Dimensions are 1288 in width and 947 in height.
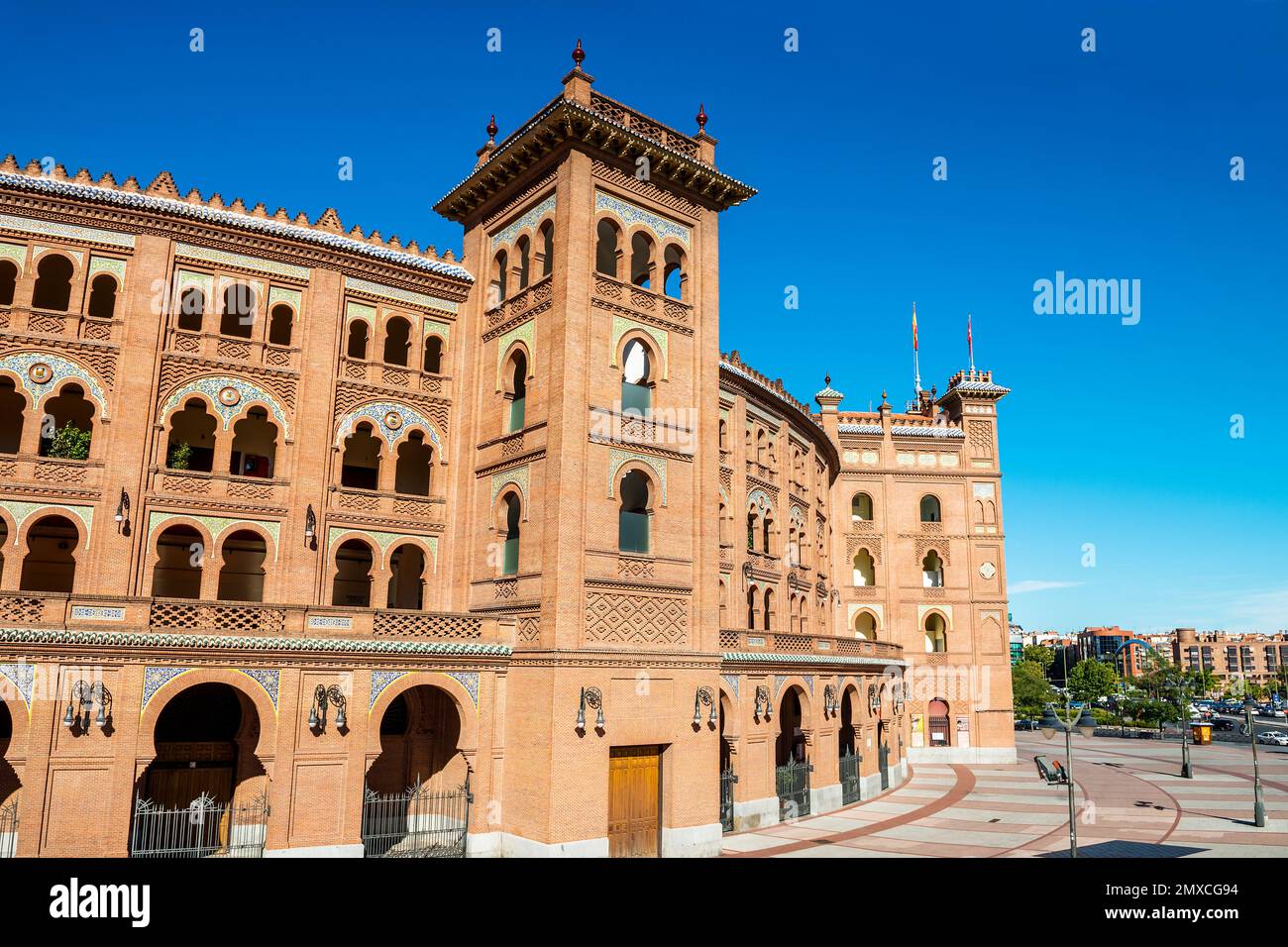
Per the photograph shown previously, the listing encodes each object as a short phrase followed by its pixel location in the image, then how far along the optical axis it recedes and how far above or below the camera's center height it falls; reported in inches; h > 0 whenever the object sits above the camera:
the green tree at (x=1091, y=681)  4431.6 -208.7
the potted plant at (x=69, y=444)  904.3 +176.0
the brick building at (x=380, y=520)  833.5 +112.4
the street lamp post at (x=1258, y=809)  1159.3 -211.1
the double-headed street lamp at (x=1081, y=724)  866.1 -81.9
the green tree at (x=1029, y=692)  3476.9 -206.3
